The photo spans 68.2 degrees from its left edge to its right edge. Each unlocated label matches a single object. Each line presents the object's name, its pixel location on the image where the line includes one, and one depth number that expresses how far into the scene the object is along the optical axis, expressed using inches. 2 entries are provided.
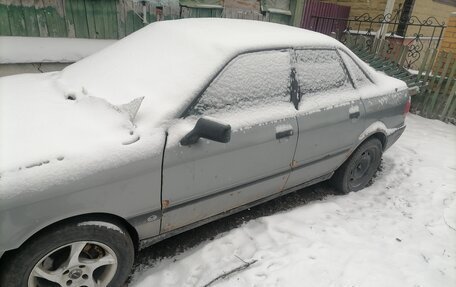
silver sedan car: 71.2
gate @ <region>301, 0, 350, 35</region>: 315.9
